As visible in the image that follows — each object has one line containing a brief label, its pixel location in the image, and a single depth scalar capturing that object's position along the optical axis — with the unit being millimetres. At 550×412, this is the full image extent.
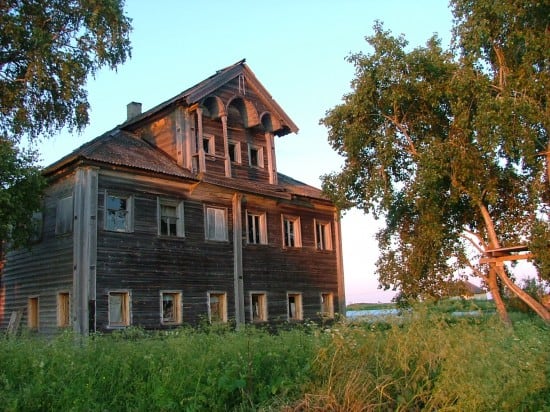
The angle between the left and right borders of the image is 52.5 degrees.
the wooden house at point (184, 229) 18672
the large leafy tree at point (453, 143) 18953
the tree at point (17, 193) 16219
